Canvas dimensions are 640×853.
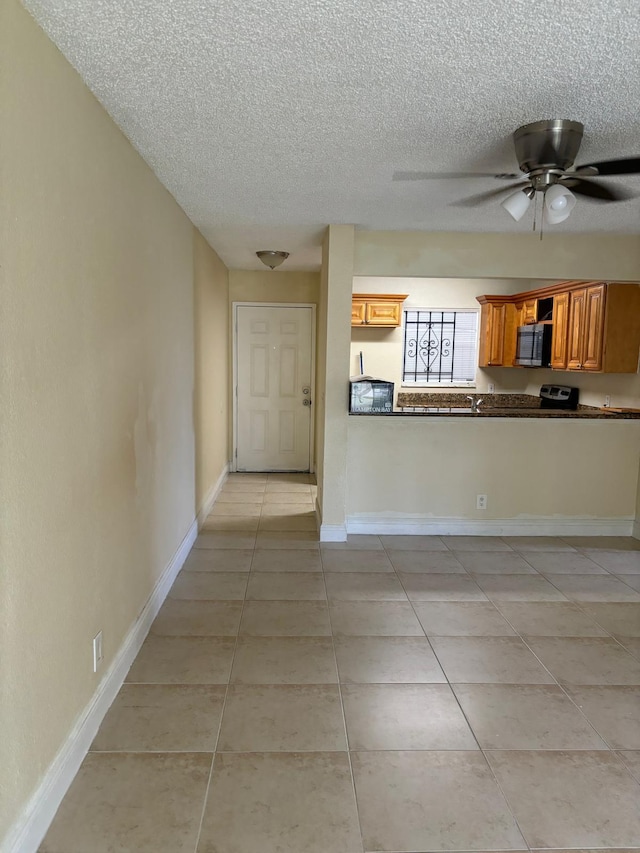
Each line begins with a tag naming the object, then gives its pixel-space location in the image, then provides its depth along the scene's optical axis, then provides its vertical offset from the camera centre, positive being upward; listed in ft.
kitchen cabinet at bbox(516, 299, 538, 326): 20.54 +1.99
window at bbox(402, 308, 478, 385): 23.21 +0.70
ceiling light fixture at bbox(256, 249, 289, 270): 16.26 +3.08
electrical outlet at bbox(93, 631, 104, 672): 6.99 -3.67
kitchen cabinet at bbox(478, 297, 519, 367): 22.15 +1.34
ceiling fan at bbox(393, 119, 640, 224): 7.16 +2.58
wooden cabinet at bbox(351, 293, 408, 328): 21.54 +2.08
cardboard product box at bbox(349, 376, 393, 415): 14.24 -0.86
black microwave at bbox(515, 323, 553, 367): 19.21 +0.70
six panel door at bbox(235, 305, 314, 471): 21.16 -0.95
